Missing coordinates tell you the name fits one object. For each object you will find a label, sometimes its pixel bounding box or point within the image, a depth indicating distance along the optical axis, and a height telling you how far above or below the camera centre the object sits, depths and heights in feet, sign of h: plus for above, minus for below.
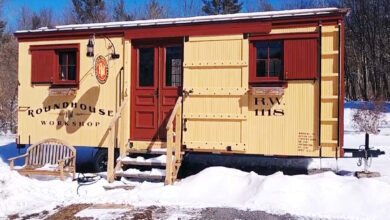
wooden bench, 26.91 -3.60
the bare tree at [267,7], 122.45 +29.60
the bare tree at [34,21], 136.05 +28.47
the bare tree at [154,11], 124.26 +28.88
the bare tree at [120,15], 126.82 +28.13
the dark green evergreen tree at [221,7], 113.91 +27.39
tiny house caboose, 24.85 +1.42
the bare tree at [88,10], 119.03 +27.53
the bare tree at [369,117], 47.60 -1.26
